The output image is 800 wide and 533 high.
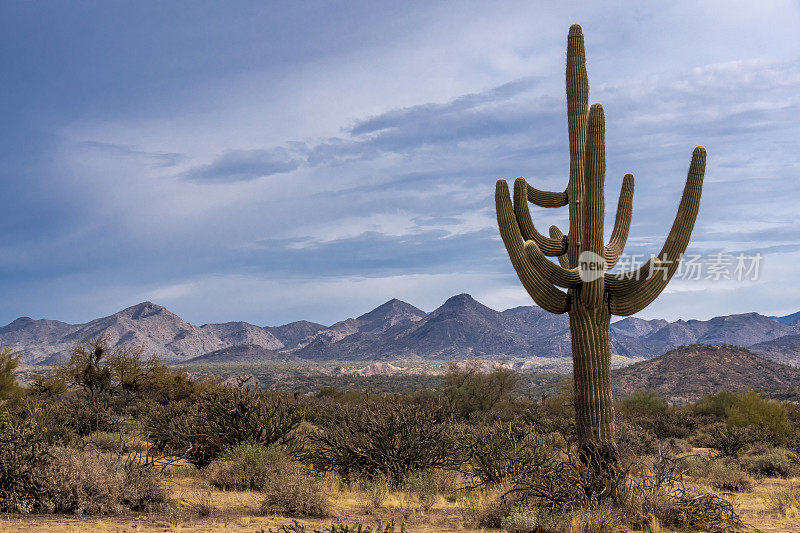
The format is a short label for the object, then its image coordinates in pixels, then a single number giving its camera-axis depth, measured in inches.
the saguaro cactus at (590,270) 371.6
